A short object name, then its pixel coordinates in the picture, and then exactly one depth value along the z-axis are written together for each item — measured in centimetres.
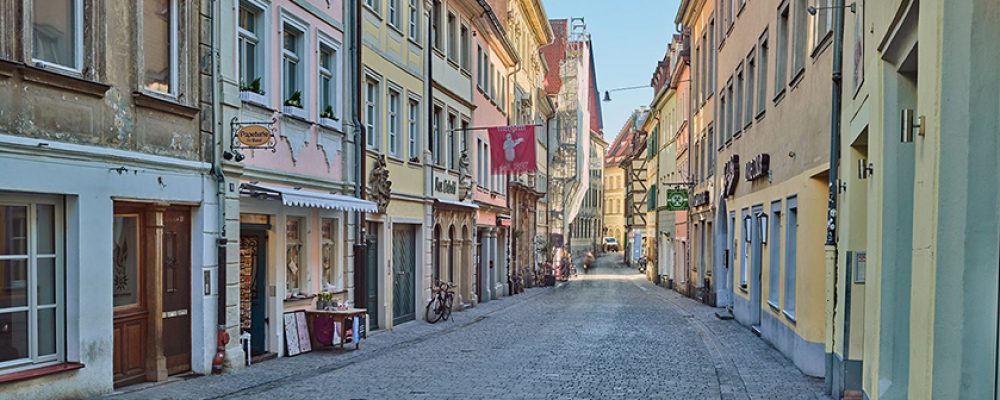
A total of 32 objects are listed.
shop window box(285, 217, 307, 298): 1539
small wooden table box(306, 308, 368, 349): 1548
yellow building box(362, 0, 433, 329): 1931
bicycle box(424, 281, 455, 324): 2242
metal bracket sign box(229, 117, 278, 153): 1211
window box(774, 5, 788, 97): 1591
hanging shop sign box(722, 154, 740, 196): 2125
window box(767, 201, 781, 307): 1603
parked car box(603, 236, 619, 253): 10206
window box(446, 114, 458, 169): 2602
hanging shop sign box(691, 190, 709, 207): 2941
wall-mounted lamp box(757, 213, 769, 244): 1700
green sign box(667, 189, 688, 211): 3312
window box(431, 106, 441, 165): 2419
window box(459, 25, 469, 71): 2778
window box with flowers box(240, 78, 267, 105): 1328
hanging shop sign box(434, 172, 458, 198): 2431
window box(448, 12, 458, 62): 2614
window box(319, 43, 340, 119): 1667
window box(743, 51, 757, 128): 1963
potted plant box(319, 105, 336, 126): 1630
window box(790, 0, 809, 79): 1427
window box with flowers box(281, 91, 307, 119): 1471
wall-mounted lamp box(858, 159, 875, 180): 970
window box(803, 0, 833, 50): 1240
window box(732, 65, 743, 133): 2150
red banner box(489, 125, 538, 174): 2459
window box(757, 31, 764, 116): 1800
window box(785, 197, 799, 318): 1459
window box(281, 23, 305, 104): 1505
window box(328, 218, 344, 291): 1694
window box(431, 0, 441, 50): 2441
